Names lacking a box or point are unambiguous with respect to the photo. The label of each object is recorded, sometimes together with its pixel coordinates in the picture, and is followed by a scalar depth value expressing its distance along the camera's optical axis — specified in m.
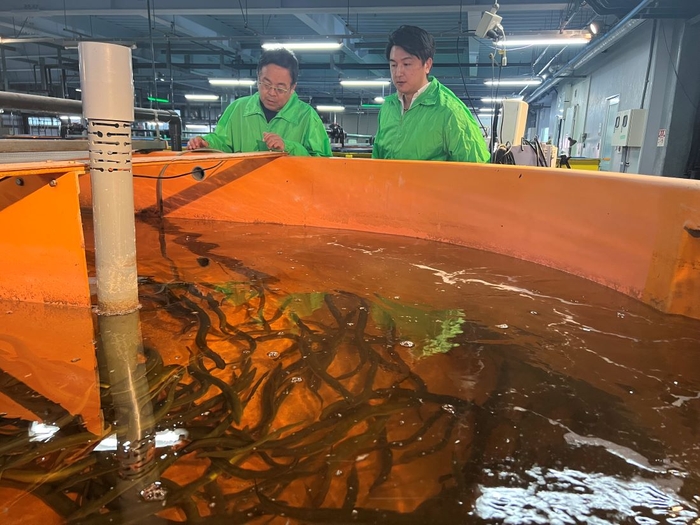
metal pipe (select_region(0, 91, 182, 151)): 1.97
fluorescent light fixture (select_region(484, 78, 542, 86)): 10.25
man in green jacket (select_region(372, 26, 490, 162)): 2.80
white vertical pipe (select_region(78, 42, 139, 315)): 1.54
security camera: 4.20
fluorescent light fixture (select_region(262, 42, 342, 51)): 6.41
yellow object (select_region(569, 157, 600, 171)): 5.42
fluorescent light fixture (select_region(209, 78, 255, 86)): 9.37
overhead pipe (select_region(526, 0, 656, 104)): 5.68
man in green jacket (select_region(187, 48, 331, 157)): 3.09
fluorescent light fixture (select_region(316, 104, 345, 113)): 13.34
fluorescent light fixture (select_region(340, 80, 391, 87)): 8.75
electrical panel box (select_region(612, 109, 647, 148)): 6.39
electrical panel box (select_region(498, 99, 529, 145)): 3.88
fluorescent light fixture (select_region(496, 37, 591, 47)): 5.95
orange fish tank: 0.86
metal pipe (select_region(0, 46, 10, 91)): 8.52
